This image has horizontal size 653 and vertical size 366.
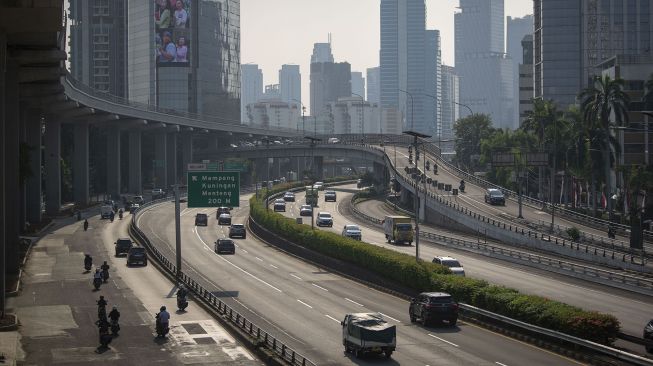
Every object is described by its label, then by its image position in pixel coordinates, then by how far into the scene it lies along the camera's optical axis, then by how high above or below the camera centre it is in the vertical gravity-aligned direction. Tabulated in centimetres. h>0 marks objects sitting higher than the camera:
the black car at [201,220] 12119 -467
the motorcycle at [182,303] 5462 -678
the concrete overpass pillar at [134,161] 18088 +417
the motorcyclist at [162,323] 4562 -658
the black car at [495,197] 12131 -214
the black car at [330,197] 15862 -252
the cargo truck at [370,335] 3828 -612
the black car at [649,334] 3734 -607
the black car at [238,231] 10556 -533
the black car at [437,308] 4647 -614
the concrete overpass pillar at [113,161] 16738 +387
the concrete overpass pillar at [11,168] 7050 +121
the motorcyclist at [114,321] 4631 -661
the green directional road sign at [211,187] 7244 -35
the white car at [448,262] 6773 -577
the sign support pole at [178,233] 6950 -369
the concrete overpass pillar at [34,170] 11450 +167
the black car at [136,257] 7875 -600
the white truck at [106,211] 12394 -354
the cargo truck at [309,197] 14808 -243
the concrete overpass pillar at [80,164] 14650 +292
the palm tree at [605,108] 11286 +839
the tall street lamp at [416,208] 6122 -176
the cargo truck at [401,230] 9531 -484
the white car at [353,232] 9638 -506
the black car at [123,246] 8669 -563
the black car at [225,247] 9044 -603
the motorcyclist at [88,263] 7525 -617
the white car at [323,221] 11425 -463
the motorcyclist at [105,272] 6800 -626
